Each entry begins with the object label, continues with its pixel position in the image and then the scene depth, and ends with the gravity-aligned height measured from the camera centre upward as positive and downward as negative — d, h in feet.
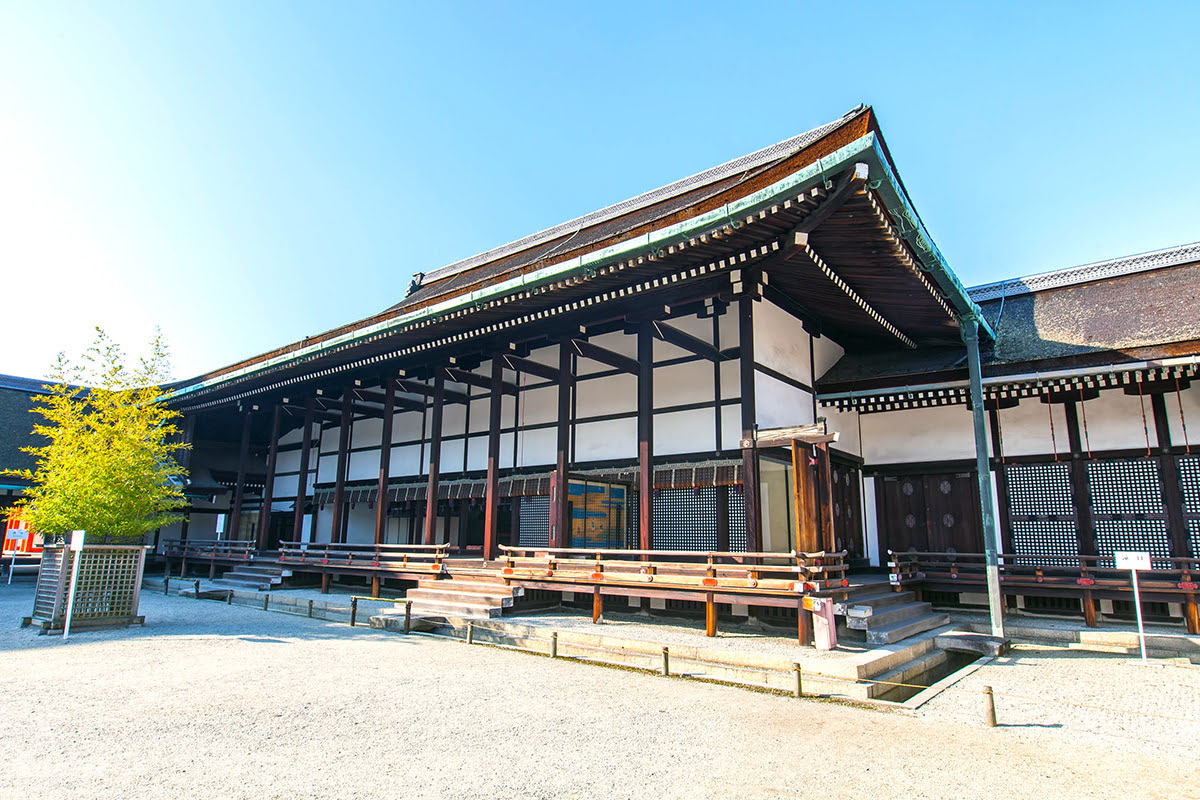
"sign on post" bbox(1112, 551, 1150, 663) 28.45 -1.28
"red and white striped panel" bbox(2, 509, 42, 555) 46.38 -1.97
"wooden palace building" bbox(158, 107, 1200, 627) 32.07 +8.84
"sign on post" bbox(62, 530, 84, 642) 34.12 -2.56
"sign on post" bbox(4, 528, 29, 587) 51.60 -1.40
